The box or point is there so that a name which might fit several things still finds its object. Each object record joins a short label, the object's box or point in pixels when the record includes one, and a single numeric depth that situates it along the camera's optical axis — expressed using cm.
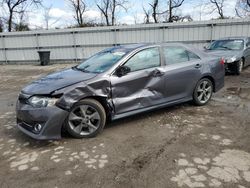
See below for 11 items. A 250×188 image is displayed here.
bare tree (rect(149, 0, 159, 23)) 2332
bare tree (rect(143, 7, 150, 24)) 2453
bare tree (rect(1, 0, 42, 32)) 2158
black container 1197
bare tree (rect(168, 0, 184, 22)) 2351
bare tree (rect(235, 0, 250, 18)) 2192
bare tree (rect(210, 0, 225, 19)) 2643
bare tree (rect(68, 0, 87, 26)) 2572
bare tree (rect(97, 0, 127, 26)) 2557
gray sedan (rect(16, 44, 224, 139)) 288
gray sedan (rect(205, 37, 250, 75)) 690
